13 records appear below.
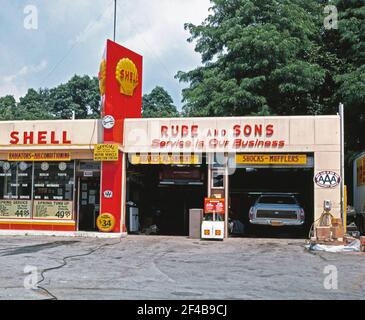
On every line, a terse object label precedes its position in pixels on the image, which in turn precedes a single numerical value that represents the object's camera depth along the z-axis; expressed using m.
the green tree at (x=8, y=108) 53.08
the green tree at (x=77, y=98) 61.72
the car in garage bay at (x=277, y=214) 20.48
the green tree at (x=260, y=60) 27.95
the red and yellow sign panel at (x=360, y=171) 21.56
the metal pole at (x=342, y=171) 18.92
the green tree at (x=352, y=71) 27.09
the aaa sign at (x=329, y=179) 19.28
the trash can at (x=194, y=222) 19.66
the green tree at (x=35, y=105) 57.56
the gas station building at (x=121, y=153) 19.59
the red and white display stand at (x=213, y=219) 19.11
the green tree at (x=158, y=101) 64.57
